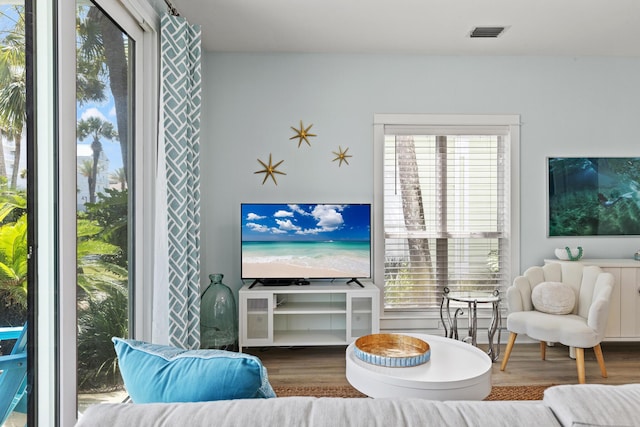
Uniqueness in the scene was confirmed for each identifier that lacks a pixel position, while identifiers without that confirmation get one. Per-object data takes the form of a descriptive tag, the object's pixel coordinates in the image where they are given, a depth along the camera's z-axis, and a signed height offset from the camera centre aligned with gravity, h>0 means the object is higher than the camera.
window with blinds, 4.20 +0.00
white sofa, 0.81 -0.37
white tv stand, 3.72 -0.83
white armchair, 3.19 -0.74
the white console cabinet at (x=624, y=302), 3.79 -0.77
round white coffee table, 2.08 -0.80
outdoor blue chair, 1.61 -0.60
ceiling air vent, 3.56 +1.40
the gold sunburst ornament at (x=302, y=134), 4.12 +0.68
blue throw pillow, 1.01 -0.38
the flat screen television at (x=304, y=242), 3.84 -0.27
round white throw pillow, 3.52 -0.68
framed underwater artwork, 4.19 +0.12
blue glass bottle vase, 3.73 -0.86
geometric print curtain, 2.84 +0.10
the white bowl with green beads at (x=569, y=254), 3.96 -0.38
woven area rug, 3.02 -1.23
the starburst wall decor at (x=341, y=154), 4.12 +0.49
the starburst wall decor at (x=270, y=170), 4.10 +0.35
